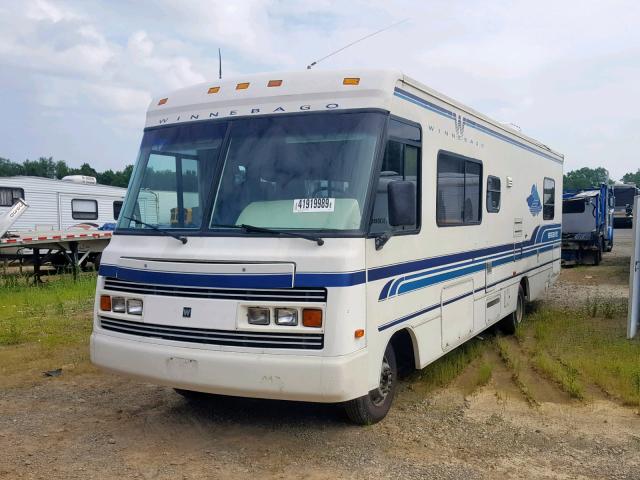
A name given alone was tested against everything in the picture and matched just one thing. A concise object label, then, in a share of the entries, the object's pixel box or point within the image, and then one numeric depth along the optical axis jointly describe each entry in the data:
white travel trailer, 18.02
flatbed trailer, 13.89
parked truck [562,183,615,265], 18.84
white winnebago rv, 4.25
